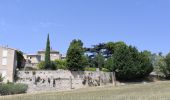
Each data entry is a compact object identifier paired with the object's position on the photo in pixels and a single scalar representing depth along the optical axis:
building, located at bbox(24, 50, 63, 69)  63.10
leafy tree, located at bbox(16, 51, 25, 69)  45.76
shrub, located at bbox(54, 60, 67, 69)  48.37
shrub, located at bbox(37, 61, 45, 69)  47.57
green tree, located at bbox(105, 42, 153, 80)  44.84
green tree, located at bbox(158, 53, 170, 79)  49.38
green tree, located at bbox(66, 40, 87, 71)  42.96
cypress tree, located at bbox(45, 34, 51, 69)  46.66
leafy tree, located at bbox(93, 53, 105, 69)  53.31
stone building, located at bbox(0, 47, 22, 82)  42.46
